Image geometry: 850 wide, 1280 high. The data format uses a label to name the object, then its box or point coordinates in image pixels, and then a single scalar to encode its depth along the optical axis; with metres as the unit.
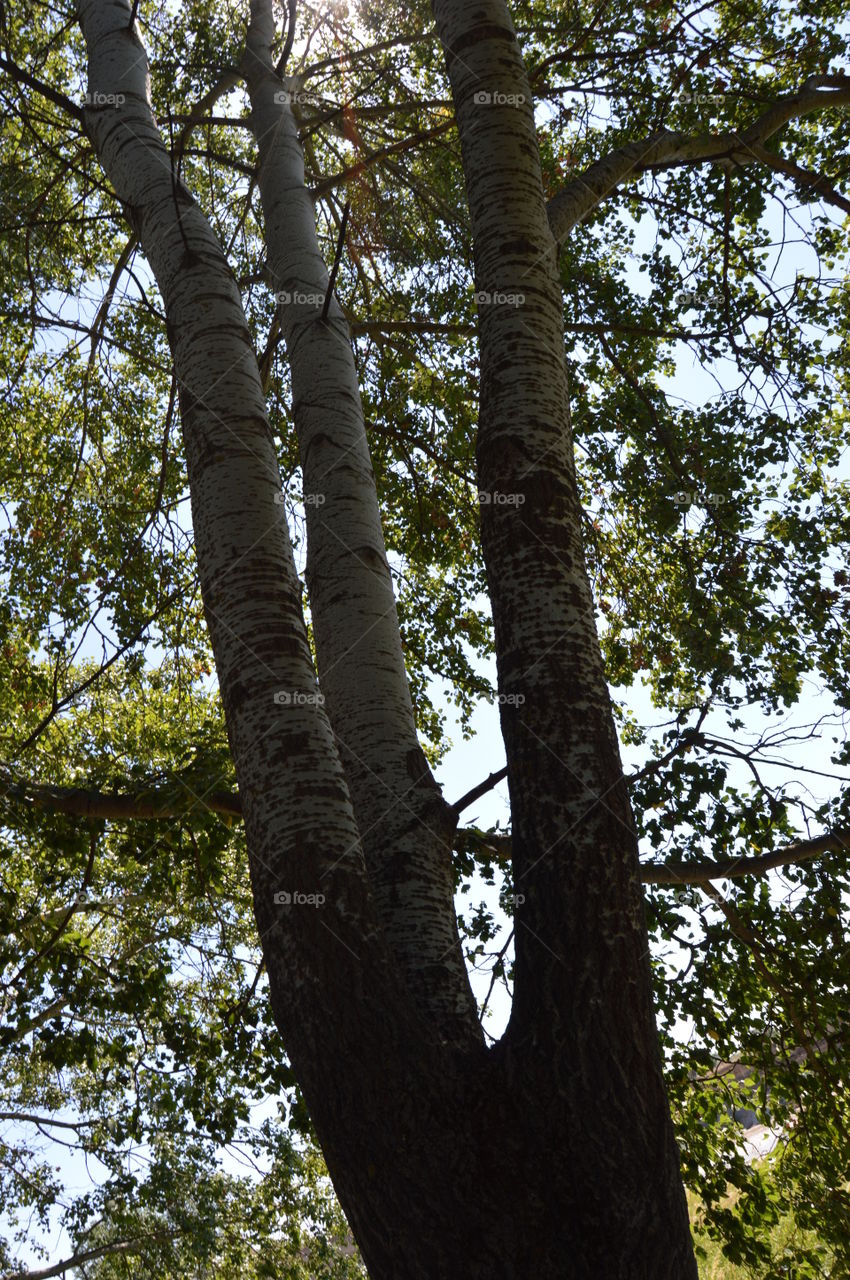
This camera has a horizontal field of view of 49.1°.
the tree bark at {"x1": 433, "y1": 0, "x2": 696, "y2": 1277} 1.64
